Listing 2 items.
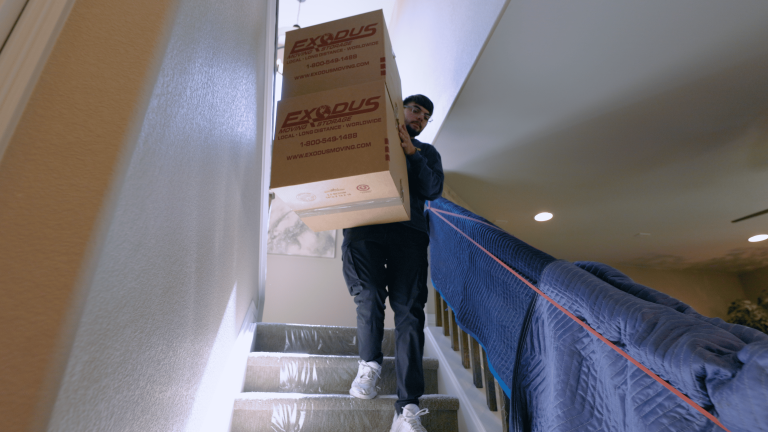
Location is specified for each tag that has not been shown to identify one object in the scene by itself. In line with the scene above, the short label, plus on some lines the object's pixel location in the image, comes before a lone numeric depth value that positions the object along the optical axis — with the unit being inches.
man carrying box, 52.3
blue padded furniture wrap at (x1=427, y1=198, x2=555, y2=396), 33.5
